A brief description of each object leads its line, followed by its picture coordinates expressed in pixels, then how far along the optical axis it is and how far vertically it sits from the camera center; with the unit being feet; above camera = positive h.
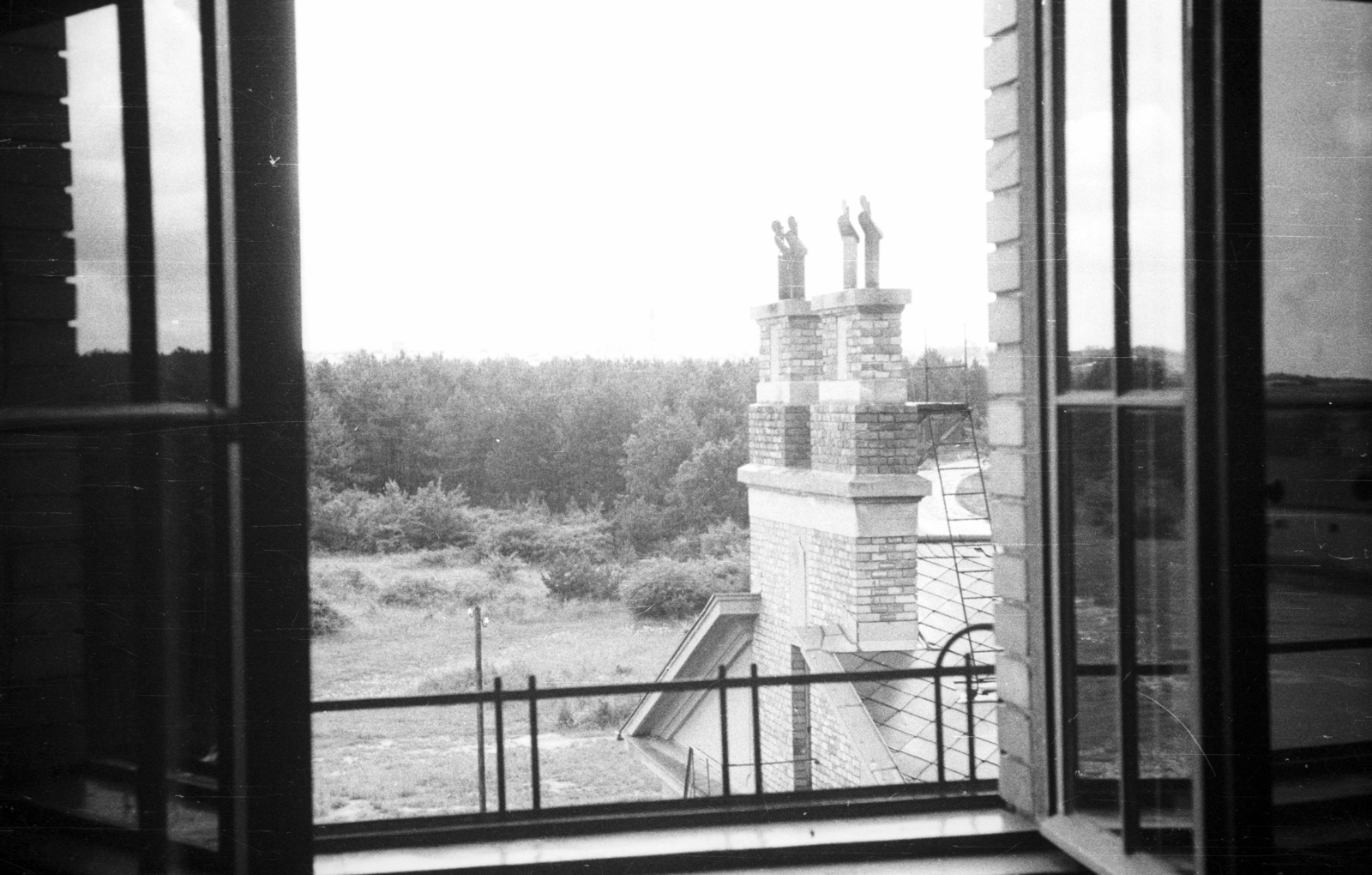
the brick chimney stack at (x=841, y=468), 26.94 -1.56
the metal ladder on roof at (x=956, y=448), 27.94 -1.09
